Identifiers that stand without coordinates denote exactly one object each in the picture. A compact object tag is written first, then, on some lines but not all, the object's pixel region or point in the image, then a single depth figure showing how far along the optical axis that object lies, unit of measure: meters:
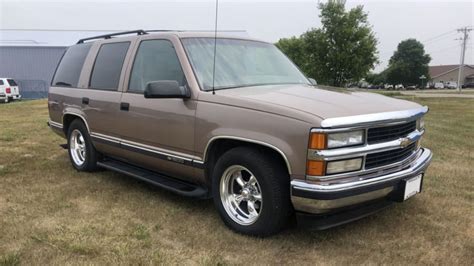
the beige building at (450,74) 97.25
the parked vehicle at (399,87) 80.45
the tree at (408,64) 81.69
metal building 34.38
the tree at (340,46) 25.47
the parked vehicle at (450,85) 83.50
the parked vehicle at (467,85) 81.94
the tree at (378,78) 86.88
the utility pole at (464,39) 62.87
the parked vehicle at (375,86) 85.04
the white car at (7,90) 24.92
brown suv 3.18
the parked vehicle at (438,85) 84.86
